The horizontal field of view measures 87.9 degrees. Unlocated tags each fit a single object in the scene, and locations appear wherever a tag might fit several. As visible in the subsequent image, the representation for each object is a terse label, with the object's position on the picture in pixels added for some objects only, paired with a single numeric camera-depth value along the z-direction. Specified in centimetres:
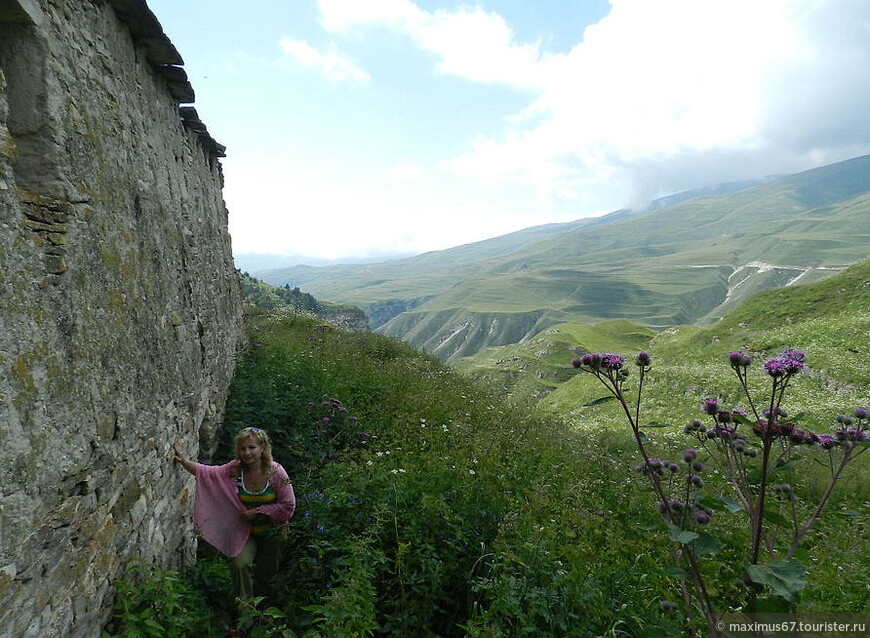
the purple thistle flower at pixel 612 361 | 331
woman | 465
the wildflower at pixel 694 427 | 379
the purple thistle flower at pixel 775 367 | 278
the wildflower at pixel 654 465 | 359
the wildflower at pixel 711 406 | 329
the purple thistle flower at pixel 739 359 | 300
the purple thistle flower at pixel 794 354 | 290
